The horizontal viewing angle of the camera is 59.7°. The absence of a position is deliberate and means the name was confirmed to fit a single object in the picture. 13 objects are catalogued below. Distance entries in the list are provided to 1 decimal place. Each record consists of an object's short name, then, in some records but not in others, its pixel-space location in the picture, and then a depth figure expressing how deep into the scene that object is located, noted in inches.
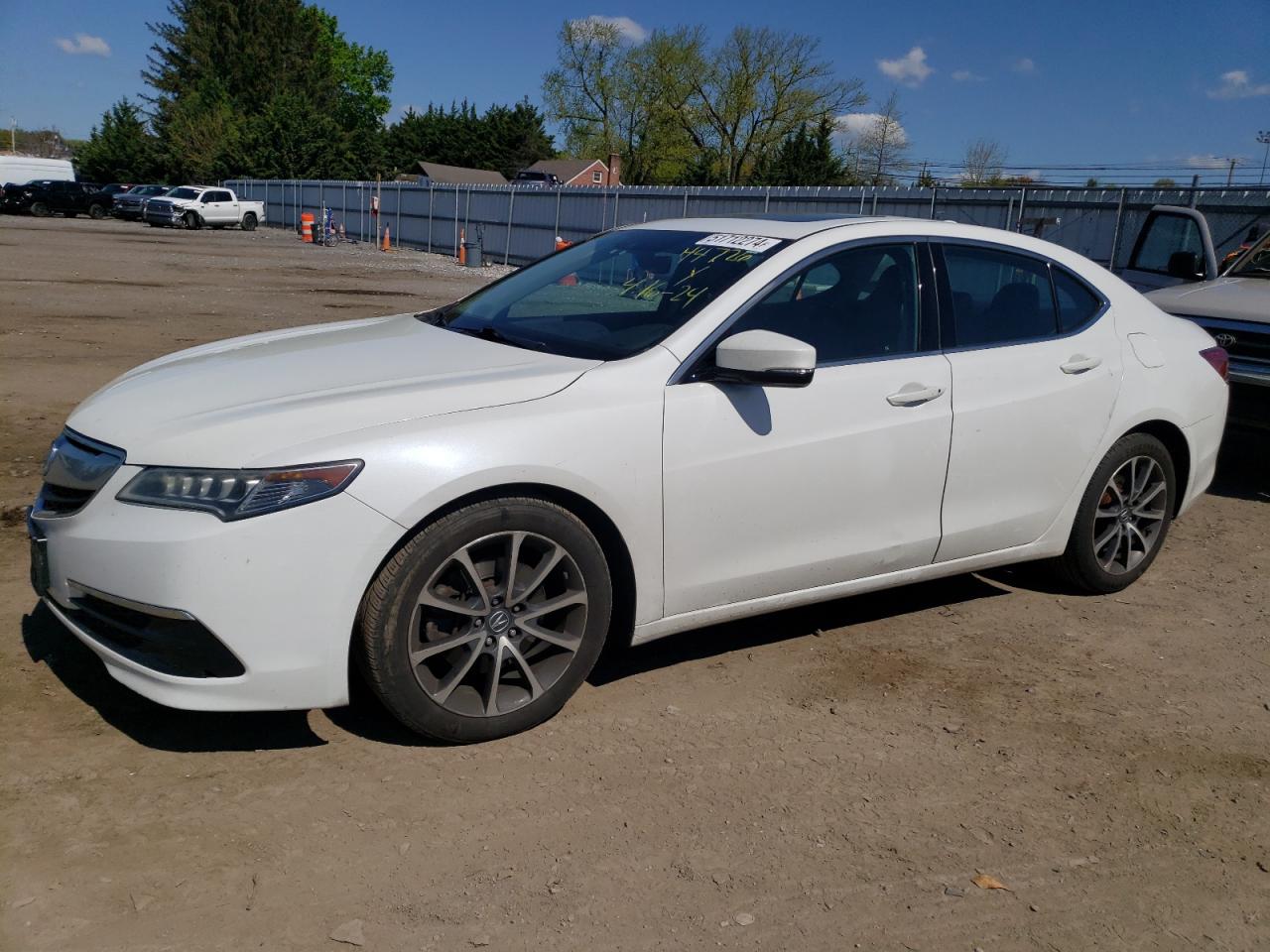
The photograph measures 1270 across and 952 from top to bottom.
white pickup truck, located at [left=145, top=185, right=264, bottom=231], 1766.7
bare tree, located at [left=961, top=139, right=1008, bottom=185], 2439.7
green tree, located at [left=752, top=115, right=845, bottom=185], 2038.6
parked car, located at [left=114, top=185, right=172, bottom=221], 1881.2
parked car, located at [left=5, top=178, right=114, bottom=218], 1856.5
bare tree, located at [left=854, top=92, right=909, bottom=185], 2362.2
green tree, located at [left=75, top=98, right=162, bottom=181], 3073.3
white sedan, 120.0
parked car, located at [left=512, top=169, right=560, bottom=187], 3302.2
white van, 2063.2
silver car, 278.2
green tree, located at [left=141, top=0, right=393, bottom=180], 2642.7
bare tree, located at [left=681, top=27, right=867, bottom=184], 2608.3
